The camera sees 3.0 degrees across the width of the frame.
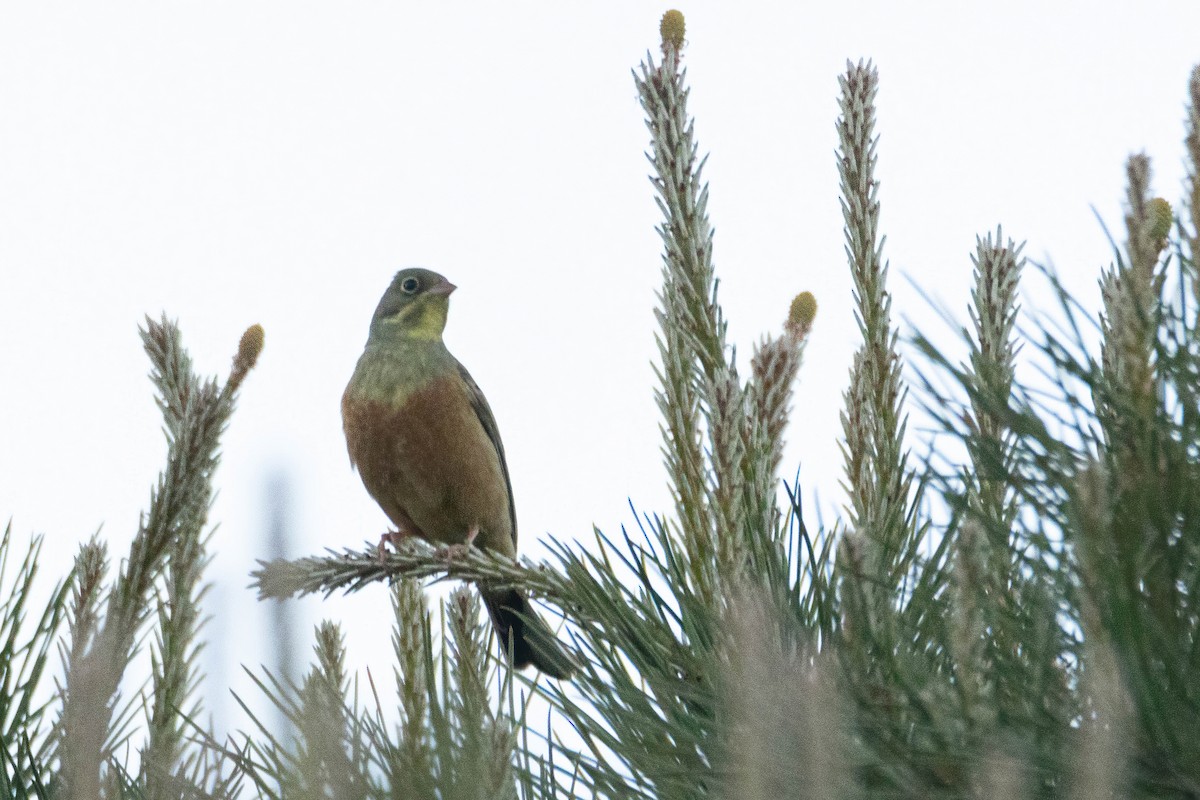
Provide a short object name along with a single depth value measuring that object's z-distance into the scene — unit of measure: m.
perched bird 6.72
